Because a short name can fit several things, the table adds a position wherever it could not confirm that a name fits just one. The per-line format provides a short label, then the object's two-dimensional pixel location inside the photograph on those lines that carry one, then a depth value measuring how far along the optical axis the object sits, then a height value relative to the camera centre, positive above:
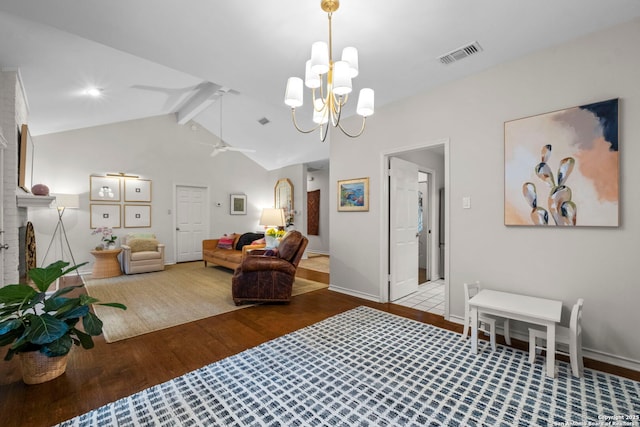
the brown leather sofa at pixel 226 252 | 5.32 -0.79
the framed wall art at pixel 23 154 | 3.35 +0.74
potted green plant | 1.80 -0.75
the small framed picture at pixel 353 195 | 3.90 +0.27
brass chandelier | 1.87 +0.98
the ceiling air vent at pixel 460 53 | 2.48 +1.49
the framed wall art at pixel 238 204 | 7.86 +0.29
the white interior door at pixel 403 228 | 3.81 -0.21
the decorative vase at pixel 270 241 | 5.23 -0.53
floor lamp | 4.95 +0.03
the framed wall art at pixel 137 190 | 6.12 +0.55
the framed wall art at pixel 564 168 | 2.18 +0.39
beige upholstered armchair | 5.45 -0.80
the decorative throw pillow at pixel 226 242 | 6.08 -0.63
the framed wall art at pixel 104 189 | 5.72 +0.54
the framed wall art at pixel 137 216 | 6.12 -0.04
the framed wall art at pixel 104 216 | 5.74 -0.03
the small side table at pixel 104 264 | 5.29 -0.96
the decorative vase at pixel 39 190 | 3.68 +0.33
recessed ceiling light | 3.92 +1.79
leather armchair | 3.63 -0.88
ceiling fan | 5.47 +1.34
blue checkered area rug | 1.60 -1.19
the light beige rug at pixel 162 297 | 3.03 -1.19
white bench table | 2.00 -0.76
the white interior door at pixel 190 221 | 6.92 -0.19
